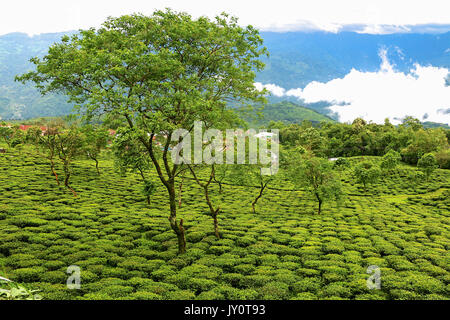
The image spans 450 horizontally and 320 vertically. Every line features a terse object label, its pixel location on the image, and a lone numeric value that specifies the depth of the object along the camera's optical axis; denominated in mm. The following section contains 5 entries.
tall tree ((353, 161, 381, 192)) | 56719
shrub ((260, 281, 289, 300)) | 13945
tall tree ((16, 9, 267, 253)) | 14727
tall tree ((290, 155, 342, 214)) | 36656
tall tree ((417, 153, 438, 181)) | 62406
